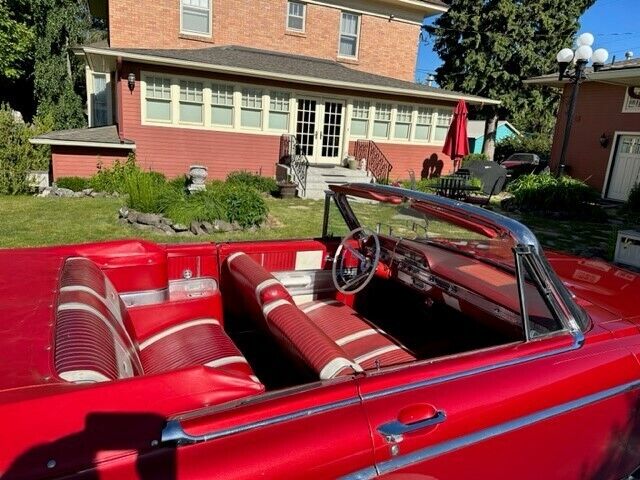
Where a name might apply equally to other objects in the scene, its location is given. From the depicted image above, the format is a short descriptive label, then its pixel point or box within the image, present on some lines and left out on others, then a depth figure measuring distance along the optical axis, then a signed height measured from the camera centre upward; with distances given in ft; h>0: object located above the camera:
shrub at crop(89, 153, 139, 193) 37.58 -4.82
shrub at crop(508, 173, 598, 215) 39.06 -3.85
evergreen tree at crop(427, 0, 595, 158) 93.04 +19.60
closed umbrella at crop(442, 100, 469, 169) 50.90 +0.63
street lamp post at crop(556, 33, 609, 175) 36.37 +7.38
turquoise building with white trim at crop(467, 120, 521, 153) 113.60 +2.69
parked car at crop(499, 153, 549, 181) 73.15 -2.83
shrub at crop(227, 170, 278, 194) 43.24 -4.93
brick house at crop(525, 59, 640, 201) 49.90 +2.41
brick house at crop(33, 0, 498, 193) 41.73 +3.90
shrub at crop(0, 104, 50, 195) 35.06 -3.47
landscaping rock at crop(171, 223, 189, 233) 26.25 -5.79
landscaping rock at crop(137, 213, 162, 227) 26.66 -5.55
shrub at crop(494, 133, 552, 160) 98.27 +0.21
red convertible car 4.21 -2.77
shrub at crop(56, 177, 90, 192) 36.70 -5.35
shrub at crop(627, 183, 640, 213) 42.06 -4.07
